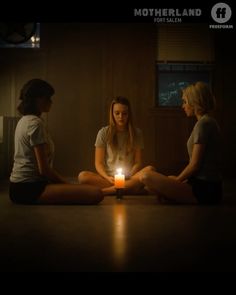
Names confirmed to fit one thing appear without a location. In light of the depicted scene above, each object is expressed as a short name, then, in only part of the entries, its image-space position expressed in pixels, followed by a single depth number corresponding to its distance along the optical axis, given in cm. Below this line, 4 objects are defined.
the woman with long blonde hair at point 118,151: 371
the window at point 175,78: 557
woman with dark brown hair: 311
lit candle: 346
